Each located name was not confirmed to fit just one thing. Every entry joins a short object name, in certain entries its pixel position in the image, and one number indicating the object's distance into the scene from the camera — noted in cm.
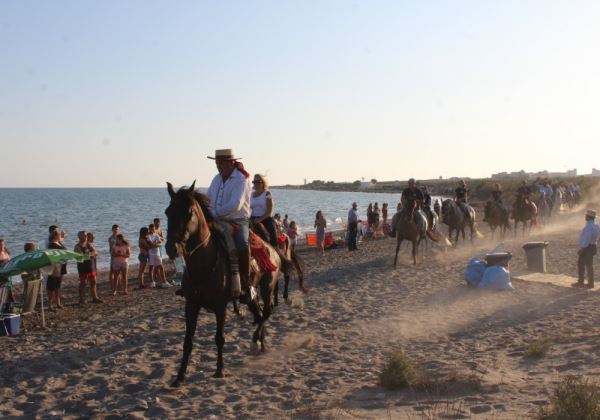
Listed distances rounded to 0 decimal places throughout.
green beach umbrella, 1092
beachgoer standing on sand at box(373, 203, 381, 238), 3444
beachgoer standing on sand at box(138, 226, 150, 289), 1677
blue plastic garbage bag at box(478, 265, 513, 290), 1352
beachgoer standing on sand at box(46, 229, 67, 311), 1338
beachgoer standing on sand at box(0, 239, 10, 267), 1361
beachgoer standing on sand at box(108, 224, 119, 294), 1594
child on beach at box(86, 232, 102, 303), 1459
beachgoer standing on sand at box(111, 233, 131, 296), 1573
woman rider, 958
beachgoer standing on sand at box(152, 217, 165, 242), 1738
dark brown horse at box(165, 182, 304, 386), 651
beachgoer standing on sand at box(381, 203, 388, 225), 3659
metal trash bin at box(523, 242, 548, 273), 1616
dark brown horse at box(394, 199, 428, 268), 1804
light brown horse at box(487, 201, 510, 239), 2662
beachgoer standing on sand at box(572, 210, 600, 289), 1352
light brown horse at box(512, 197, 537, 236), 2686
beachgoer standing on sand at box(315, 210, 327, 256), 2732
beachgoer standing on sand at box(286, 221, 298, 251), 2578
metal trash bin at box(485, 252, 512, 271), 1400
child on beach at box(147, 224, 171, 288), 1692
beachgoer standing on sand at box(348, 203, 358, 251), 2608
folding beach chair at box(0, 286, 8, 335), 1196
